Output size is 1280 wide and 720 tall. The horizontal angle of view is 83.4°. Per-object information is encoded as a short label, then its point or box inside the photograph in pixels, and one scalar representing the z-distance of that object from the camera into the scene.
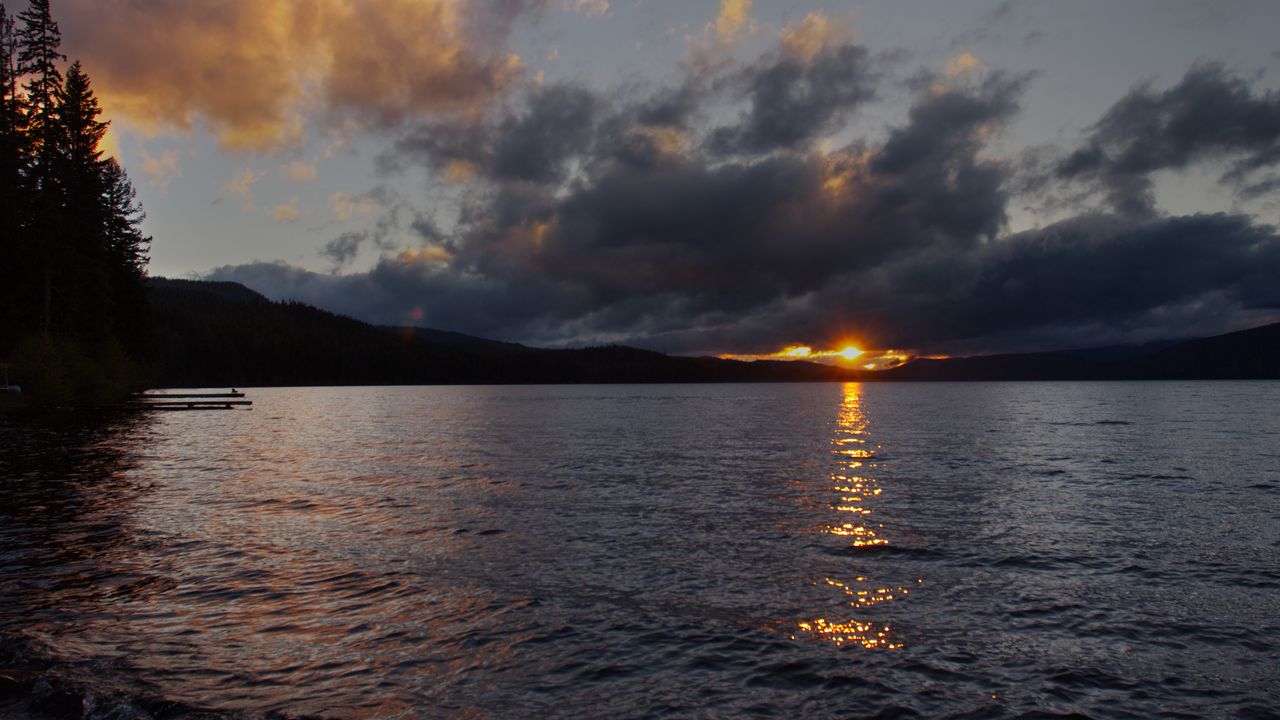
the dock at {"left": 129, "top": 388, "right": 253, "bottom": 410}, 100.88
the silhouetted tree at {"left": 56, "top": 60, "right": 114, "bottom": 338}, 73.81
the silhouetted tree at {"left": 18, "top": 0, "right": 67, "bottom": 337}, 69.56
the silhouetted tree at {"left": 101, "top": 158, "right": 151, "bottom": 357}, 98.88
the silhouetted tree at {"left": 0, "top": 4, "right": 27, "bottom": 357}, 68.94
